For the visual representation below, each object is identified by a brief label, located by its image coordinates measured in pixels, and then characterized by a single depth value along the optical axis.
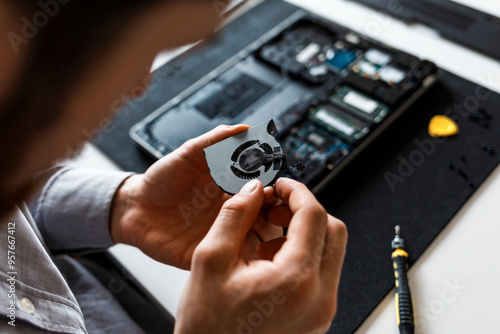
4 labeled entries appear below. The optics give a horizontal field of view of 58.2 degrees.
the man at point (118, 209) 0.44
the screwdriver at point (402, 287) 0.81
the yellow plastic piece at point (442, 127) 1.11
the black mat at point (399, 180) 0.91
